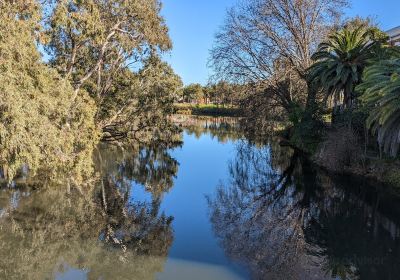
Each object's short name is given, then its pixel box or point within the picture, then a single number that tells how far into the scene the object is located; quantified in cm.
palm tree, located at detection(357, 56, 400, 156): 1426
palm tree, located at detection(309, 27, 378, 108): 2264
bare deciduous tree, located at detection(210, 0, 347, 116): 2959
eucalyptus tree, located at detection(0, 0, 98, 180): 982
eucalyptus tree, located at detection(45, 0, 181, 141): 1814
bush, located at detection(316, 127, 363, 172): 1944
